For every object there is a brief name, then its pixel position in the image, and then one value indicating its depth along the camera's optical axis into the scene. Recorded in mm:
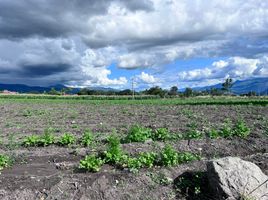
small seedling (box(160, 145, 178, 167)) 4366
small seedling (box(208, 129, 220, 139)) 6046
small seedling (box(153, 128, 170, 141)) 6010
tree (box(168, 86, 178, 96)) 53676
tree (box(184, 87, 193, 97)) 51048
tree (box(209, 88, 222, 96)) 58312
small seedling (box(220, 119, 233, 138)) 6134
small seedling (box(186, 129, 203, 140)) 6114
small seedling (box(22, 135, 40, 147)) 5586
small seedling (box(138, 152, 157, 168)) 4289
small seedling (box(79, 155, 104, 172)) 4157
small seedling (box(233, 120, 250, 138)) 6218
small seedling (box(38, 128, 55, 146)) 5601
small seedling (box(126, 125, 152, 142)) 5745
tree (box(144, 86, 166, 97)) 56403
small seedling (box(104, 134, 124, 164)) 4427
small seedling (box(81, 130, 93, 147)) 5660
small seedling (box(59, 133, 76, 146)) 5622
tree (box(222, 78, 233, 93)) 68556
